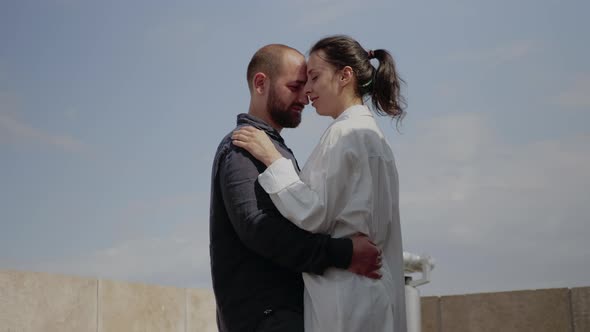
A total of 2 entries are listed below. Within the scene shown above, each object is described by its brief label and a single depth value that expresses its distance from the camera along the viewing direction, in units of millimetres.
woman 2252
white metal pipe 5395
